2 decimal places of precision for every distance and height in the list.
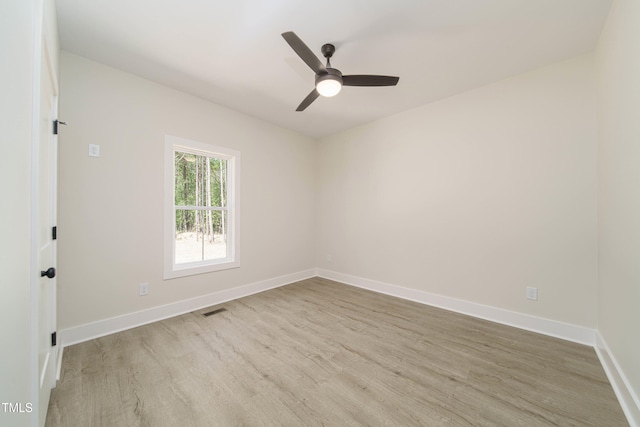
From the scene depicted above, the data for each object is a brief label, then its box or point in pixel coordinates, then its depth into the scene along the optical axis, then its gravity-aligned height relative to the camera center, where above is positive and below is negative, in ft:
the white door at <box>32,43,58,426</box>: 4.31 -0.63
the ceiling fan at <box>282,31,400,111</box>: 6.41 +3.84
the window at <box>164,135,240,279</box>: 9.47 +0.30
